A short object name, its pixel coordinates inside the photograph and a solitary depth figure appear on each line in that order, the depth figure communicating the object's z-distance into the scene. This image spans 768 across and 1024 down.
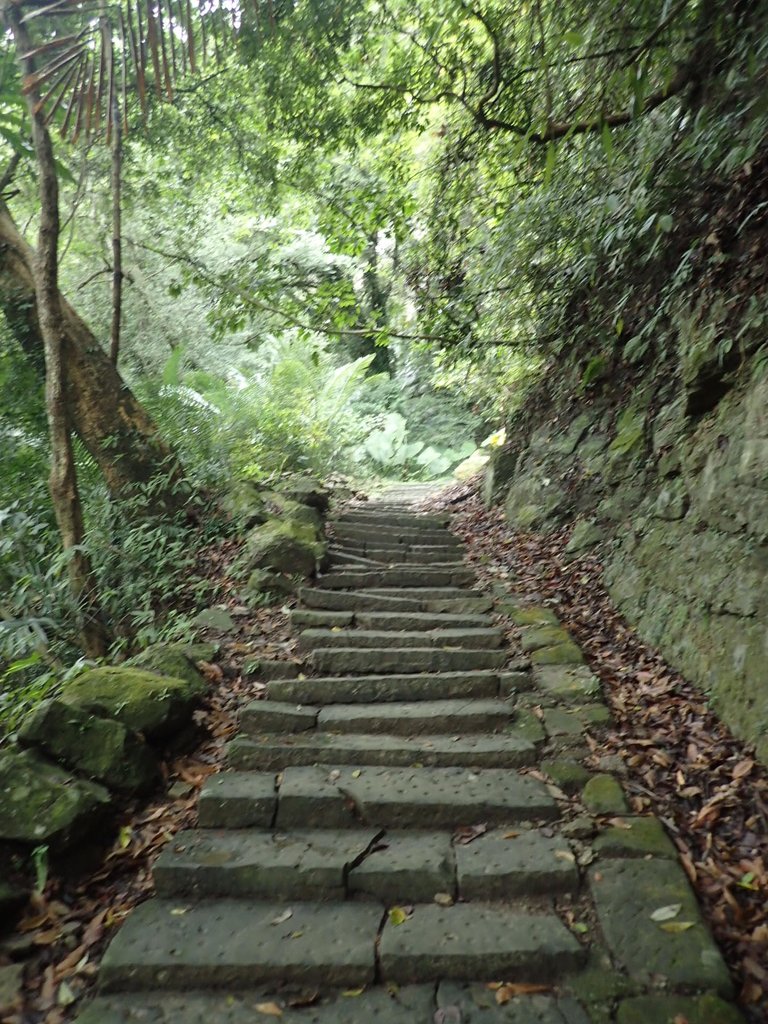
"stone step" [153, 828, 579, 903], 2.57
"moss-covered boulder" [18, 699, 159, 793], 3.02
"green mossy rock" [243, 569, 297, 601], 5.19
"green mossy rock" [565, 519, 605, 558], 5.22
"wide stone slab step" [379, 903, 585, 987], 2.25
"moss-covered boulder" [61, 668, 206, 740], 3.28
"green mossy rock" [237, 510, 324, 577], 5.40
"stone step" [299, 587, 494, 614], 5.10
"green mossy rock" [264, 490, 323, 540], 6.11
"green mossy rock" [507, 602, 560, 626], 4.59
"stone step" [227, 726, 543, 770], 3.33
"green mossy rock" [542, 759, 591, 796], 3.07
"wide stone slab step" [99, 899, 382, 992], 2.25
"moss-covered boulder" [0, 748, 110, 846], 2.64
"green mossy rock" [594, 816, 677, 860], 2.61
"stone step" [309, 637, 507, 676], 4.18
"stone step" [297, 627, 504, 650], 4.44
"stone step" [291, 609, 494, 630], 4.78
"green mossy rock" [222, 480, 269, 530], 6.32
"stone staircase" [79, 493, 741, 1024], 2.18
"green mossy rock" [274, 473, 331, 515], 7.04
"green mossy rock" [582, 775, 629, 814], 2.87
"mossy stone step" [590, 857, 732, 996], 2.12
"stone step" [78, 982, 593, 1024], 2.11
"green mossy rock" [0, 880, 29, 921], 2.45
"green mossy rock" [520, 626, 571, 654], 4.29
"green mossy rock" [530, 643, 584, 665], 4.08
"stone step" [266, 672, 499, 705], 3.89
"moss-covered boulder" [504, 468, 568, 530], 6.10
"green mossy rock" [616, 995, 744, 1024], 1.99
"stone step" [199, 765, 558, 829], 2.95
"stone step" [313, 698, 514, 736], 3.62
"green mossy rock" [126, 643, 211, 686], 3.79
